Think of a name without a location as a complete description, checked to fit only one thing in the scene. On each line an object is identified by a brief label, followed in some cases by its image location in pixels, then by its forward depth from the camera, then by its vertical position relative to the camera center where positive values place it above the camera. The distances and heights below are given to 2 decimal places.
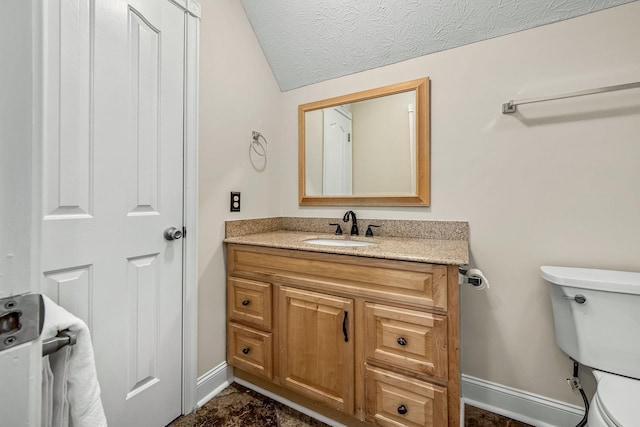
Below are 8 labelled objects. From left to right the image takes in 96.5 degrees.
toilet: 1.07 -0.44
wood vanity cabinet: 1.09 -0.54
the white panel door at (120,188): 1.01 +0.10
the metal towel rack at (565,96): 1.20 +0.54
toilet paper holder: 1.16 -0.27
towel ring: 1.90 +0.47
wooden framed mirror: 1.68 +0.42
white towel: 0.58 -0.35
